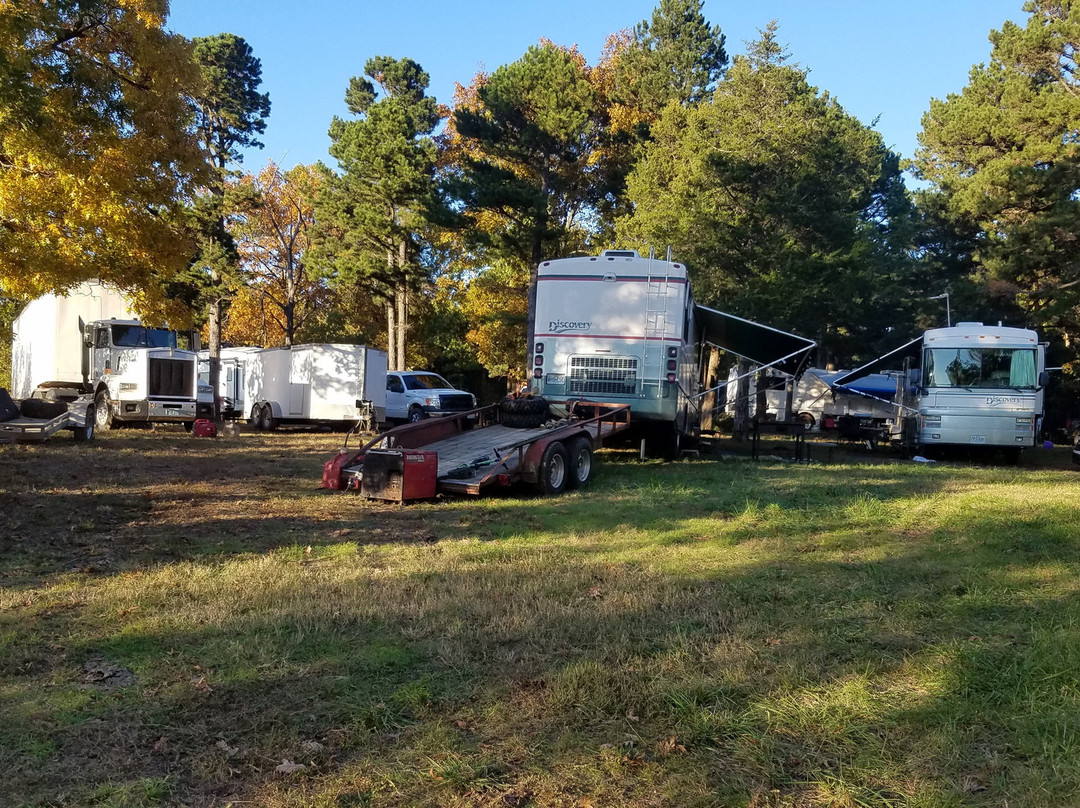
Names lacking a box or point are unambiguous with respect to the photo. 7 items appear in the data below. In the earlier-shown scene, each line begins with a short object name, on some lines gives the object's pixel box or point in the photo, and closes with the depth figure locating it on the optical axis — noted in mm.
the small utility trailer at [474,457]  10016
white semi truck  20609
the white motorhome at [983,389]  17247
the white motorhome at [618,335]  13469
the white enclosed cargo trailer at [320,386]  23406
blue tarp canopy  27406
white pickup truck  27359
